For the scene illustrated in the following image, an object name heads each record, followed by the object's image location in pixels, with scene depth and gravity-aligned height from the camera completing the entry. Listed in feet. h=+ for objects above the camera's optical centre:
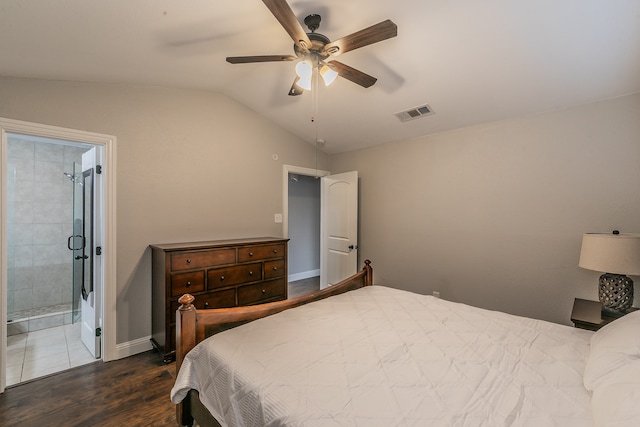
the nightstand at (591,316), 6.35 -2.43
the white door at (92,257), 8.50 -1.39
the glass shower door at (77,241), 9.95 -1.01
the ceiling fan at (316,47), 4.79 +3.30
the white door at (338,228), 13.16 -0.68
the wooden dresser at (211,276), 8.20 -2.02
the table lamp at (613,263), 6.18 -1.13
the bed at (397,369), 3.06 -2.17
